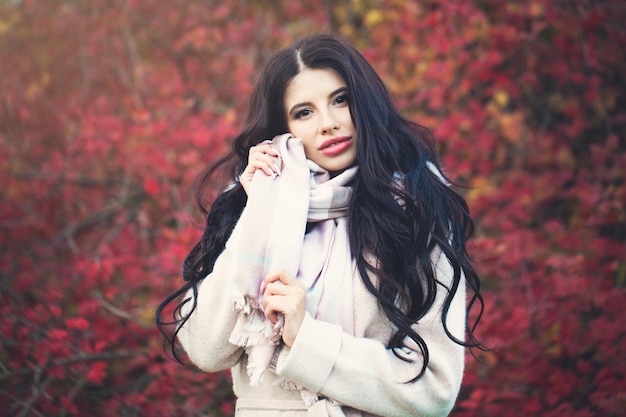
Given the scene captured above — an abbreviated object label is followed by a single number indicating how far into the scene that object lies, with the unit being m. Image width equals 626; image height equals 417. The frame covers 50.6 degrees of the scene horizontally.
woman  1.86
